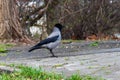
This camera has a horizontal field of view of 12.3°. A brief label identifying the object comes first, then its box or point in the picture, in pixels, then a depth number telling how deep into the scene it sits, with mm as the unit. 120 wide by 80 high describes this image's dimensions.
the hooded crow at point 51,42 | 13096
